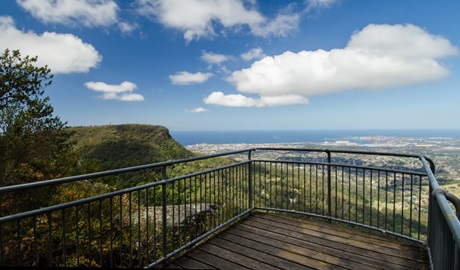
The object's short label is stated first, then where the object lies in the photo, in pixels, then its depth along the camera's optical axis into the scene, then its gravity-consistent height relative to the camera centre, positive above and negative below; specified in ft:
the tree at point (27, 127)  37.68 +1.48
